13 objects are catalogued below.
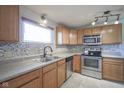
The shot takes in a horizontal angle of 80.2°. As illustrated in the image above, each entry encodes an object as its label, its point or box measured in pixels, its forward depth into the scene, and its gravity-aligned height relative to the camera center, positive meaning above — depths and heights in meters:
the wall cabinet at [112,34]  2.64 +0.46
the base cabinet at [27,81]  0.86 -0.47
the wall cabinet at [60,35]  2.96 +0.46
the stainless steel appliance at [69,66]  2.48 -0.71
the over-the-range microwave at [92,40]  2.90 +0.27
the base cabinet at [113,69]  2.33 -0.75
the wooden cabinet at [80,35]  3.27 +0.50
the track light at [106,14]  2.10 +0.98
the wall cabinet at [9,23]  1.07 +0.36
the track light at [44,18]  2.24 +0.86
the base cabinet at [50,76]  1.43 -0.64
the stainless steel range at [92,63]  2.61 -0.63
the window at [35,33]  1.91 +0.41
